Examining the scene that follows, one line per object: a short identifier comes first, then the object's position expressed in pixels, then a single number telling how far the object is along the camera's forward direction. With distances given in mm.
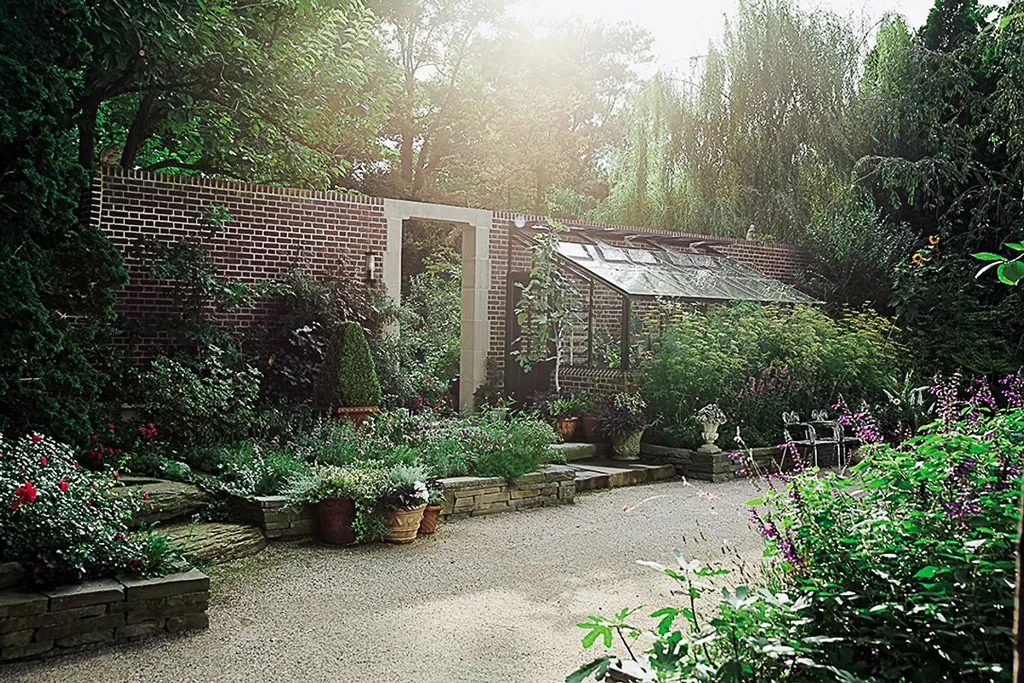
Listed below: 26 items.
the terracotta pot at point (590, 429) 11234
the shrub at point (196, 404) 8617
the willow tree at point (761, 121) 16109
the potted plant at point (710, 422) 10430
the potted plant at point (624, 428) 10828
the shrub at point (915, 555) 2836
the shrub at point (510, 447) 8719
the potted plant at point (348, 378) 9672
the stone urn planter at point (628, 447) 10859
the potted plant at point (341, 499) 7203
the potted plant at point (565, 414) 11211
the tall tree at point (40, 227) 6730
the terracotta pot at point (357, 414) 9609
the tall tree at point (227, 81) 9227
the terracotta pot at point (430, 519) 7598
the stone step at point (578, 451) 10633
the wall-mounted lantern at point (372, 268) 11328
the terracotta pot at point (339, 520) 7242
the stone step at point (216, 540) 6512
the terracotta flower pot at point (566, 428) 11195
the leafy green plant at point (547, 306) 12250
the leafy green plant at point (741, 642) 2830
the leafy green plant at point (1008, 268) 1731
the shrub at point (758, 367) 11055
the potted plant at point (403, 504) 7203
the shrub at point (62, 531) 5074
